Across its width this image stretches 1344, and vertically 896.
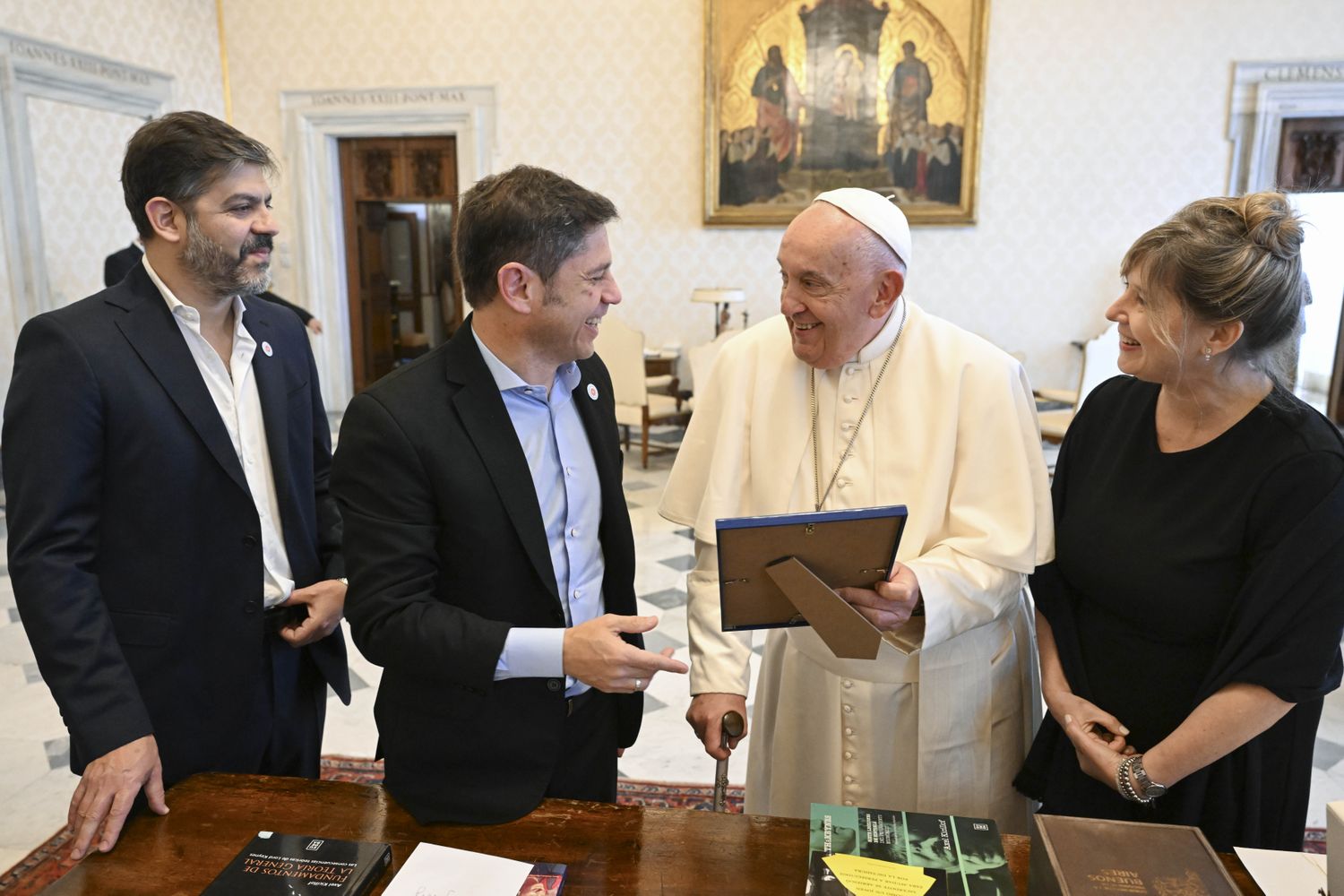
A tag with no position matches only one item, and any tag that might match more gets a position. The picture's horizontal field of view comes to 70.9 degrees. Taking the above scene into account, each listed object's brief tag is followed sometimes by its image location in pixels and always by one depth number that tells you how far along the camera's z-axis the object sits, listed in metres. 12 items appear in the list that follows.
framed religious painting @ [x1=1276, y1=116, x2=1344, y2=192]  8.79
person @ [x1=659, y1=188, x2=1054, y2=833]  1.86
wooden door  10.39
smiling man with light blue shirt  1.47
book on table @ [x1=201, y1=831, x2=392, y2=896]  1.35
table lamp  8.85
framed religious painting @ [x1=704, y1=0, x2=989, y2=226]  9.05
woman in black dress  1.61
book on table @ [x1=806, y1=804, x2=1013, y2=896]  1.34
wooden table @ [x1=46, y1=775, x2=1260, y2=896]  1.41
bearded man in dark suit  1.65
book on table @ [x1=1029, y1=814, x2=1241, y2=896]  1.21
